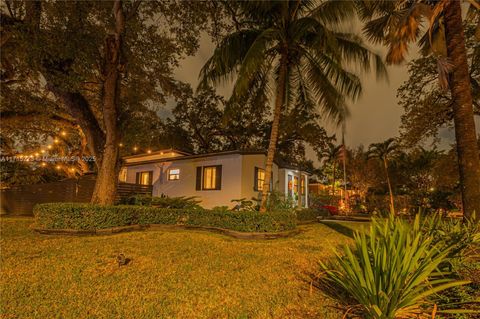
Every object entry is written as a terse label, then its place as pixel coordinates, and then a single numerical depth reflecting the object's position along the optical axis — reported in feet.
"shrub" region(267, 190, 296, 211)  35.53
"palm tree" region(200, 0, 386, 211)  28.55
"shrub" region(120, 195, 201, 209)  38.40
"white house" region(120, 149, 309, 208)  48.52
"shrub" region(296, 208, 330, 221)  49.04
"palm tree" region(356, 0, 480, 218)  19.51
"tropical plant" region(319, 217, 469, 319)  9.14
